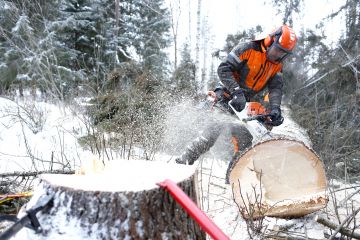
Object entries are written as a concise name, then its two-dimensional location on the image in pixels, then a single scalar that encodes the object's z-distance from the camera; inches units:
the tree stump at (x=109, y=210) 50.5
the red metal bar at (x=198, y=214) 37.9
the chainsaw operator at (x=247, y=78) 155.9
